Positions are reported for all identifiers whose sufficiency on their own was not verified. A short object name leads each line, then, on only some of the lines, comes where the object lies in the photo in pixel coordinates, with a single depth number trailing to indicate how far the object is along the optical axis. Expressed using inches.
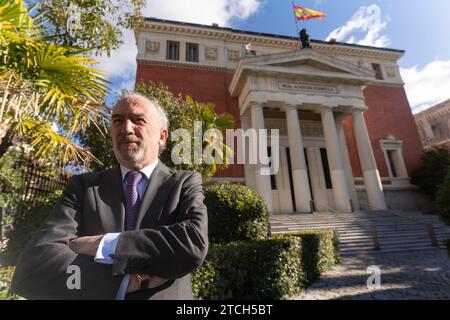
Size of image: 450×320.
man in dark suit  45.7
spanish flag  664.4
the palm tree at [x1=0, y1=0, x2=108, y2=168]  105.3
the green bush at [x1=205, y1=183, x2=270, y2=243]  240.4
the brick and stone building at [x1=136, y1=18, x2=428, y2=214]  554.3
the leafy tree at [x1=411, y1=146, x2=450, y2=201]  634.8
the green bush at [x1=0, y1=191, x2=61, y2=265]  215.8
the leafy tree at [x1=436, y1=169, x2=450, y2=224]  248.8
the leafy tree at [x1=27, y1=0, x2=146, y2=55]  189.2
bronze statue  632.4
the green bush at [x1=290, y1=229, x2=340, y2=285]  230.8
